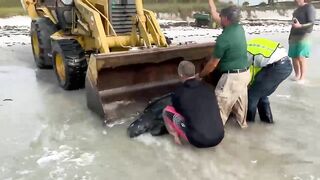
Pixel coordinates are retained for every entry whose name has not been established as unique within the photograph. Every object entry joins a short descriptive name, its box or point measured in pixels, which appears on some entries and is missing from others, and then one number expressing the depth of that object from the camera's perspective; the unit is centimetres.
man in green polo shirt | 340
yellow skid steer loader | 394
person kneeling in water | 312
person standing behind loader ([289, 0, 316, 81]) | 547
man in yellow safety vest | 369
